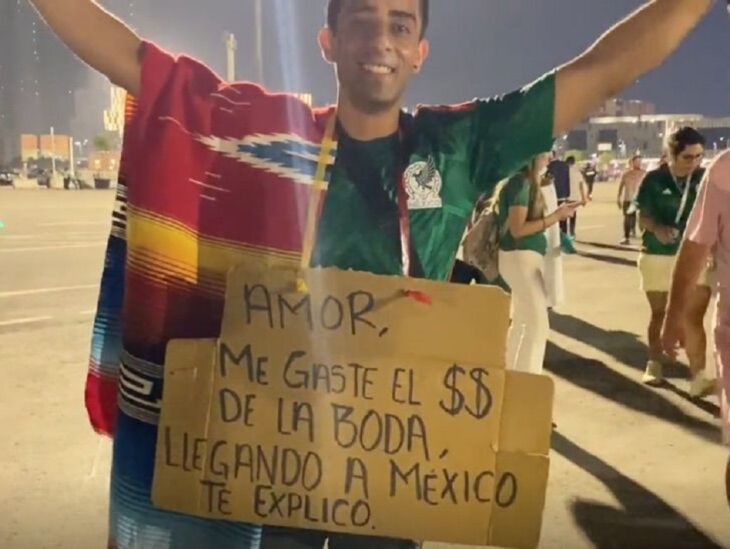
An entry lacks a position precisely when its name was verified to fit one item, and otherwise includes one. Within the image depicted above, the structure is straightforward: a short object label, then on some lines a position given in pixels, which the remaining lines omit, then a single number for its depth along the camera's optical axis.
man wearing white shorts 6.32
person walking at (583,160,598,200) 23.34
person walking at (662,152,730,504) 3.28
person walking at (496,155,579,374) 5.57
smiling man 1.75
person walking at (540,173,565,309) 7.59
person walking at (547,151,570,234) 12.73
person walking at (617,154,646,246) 16.08
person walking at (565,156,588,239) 12.39
